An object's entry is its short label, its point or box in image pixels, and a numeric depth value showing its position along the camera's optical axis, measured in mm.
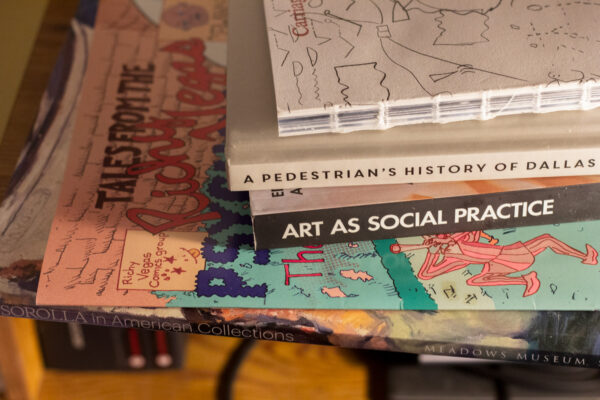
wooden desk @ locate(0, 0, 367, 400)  771
